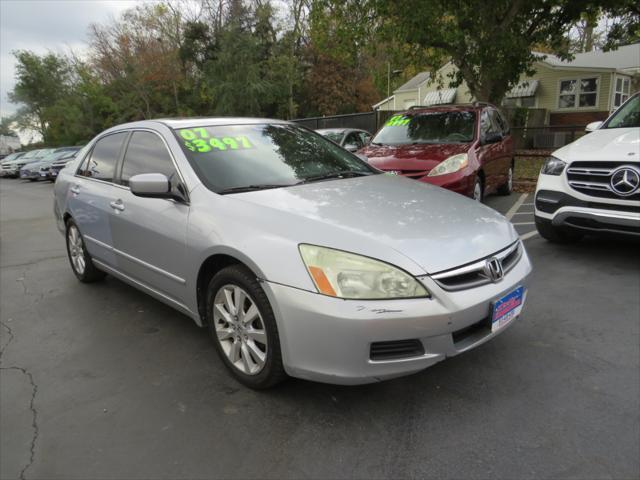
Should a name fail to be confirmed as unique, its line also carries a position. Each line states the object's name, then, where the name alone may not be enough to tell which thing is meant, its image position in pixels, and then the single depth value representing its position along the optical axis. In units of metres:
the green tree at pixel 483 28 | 11.34
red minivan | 6.27
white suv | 4.36
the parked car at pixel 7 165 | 28.39
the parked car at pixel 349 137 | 11.39
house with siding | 22.41
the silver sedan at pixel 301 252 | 2.30
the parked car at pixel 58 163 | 21.34
